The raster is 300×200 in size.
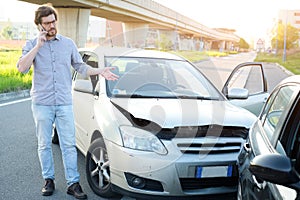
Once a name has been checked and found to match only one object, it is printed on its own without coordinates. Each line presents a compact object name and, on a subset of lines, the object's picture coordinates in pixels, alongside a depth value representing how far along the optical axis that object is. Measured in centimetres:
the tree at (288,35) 7012
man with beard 360
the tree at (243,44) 16516
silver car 332
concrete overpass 2903
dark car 181
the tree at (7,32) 10331
